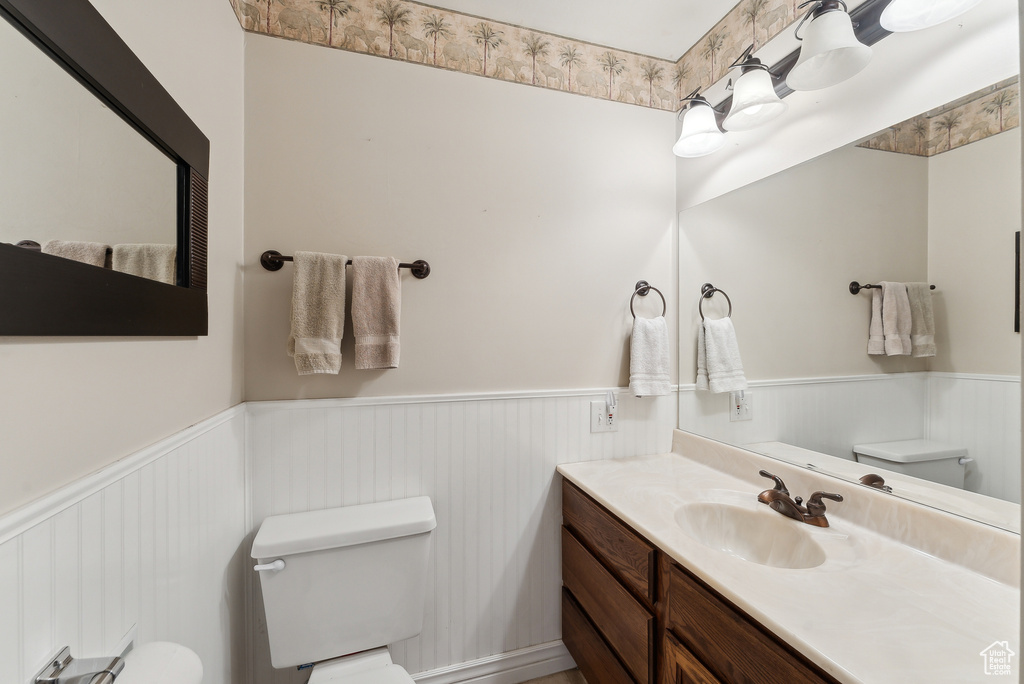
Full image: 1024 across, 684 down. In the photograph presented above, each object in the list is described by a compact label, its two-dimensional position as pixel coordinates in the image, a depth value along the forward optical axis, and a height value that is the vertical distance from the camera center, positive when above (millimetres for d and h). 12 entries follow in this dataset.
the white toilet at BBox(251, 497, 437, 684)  1157 -710
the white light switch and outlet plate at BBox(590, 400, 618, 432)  1651 -313
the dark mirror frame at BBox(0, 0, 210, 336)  461 +167
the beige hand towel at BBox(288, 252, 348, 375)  1245 +76
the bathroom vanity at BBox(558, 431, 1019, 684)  692 -484
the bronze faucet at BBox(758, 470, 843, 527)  1095 -446
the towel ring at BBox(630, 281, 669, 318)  1699 +204
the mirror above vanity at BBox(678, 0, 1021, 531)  892 +234
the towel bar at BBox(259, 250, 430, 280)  1292 +239
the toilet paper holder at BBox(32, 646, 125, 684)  512 -416
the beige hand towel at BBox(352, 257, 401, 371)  1299 +84
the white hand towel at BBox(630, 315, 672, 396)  1621 -82
